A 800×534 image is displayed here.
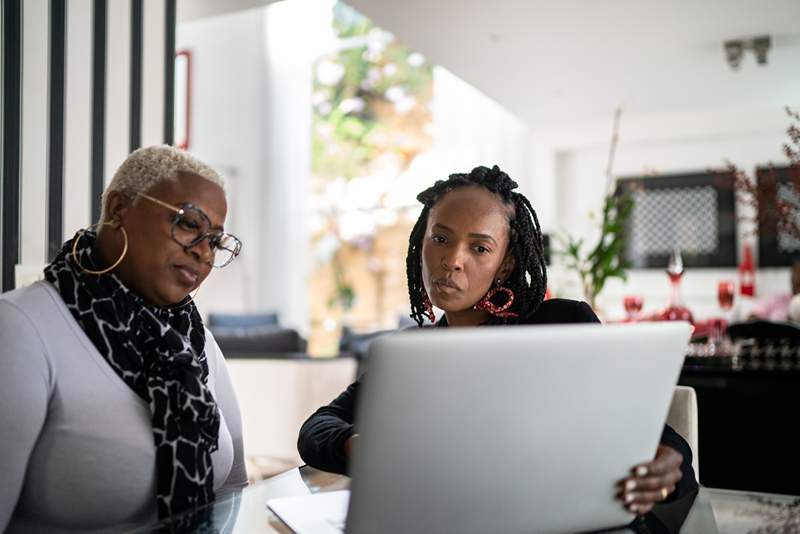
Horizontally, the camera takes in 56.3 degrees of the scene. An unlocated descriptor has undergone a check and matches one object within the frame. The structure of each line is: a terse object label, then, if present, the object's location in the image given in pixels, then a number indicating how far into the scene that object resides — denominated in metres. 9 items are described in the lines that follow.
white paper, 1.12
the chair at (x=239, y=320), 6.84
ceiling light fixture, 4.20
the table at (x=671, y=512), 1.14
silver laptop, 0.74
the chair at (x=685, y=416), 1.48
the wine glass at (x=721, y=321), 2.94
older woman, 1.22
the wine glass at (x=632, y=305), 3.17
